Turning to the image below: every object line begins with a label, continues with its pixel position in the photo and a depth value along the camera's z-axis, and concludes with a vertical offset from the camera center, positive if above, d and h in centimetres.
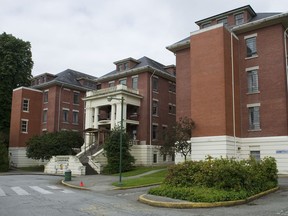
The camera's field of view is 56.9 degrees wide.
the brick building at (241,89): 2308 +483
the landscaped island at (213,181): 1082 -169
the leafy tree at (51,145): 3273 -52
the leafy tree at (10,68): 4121 +1124
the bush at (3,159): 3346 -242
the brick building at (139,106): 3275 +454
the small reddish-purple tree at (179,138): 2405 +35
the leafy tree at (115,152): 2680 -112
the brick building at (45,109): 4017 +479
